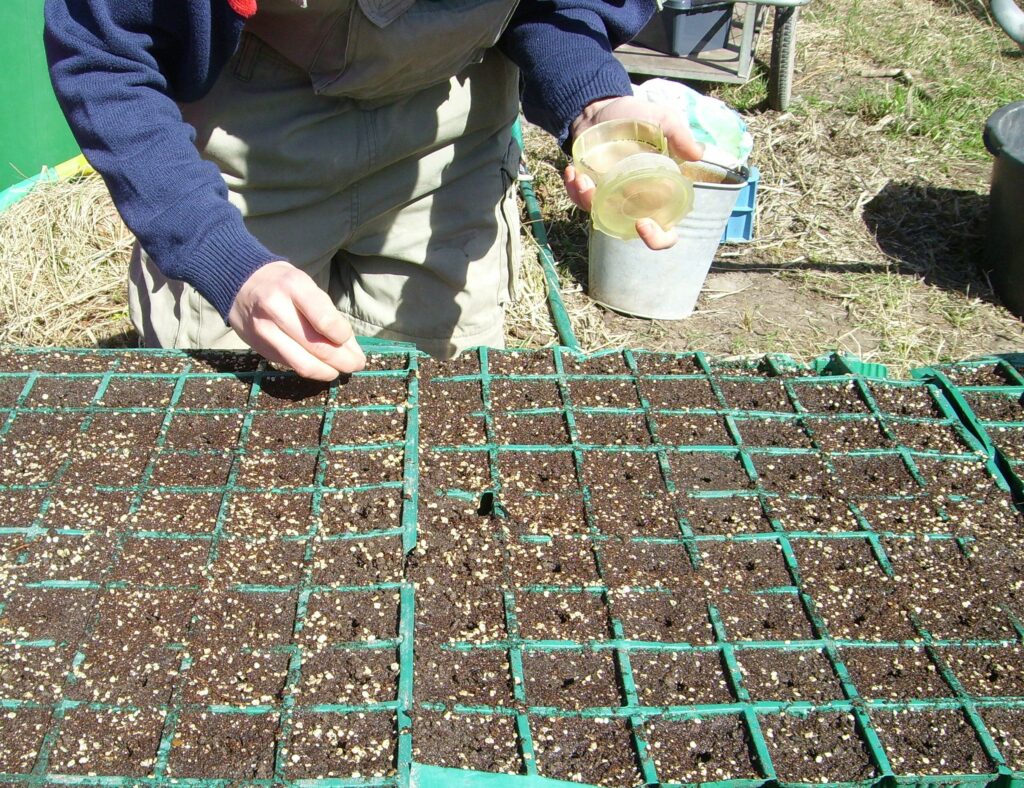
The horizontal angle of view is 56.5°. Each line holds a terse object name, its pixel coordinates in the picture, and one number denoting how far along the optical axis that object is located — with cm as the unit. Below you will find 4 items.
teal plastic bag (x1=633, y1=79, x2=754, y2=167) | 263
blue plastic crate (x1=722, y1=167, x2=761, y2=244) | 292
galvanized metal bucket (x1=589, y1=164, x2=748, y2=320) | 248
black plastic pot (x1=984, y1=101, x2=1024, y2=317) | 277
